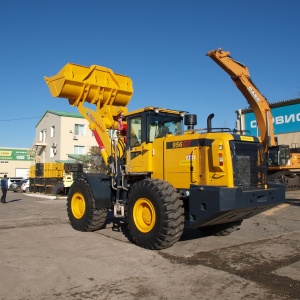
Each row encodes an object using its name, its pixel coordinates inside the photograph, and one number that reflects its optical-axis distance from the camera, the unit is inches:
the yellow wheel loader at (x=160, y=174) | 277.4
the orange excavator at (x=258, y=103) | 533.0
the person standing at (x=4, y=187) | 807.5
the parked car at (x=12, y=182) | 1405.0
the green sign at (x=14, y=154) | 2417.6
